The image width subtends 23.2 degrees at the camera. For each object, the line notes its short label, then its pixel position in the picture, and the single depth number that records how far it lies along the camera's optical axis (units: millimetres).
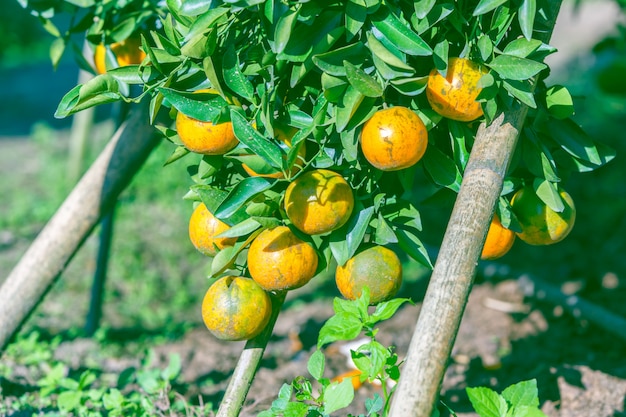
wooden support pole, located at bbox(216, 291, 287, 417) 1534
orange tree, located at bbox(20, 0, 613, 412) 1424
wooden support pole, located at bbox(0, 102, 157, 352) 1775
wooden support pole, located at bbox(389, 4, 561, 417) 1367
